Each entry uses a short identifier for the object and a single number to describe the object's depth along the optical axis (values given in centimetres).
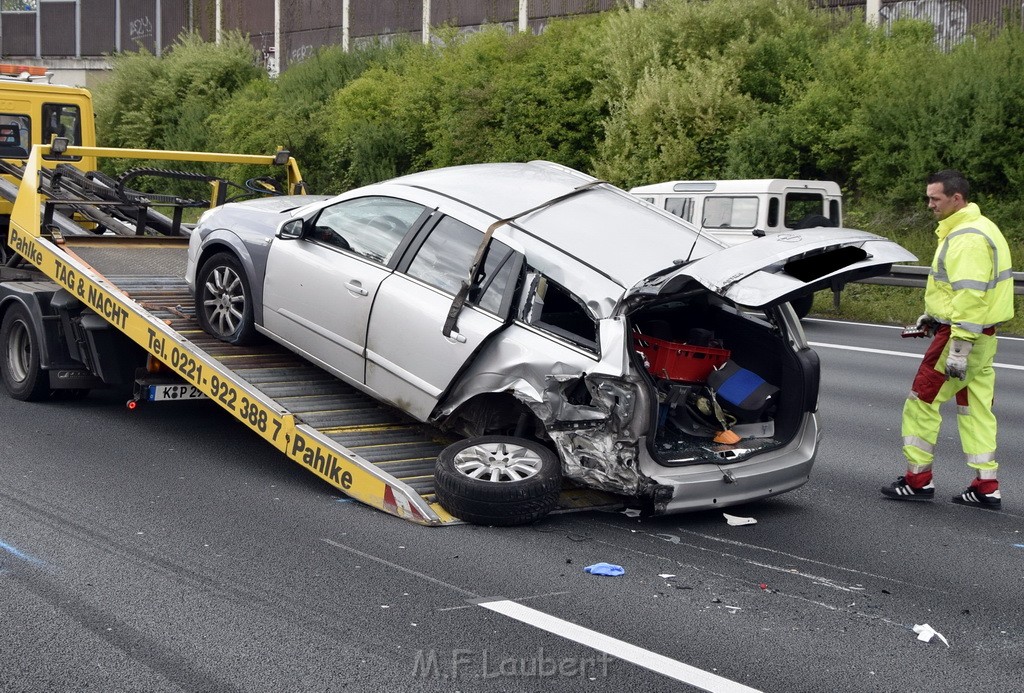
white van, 1653
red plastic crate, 634
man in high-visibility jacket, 655
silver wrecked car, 581
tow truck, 657
